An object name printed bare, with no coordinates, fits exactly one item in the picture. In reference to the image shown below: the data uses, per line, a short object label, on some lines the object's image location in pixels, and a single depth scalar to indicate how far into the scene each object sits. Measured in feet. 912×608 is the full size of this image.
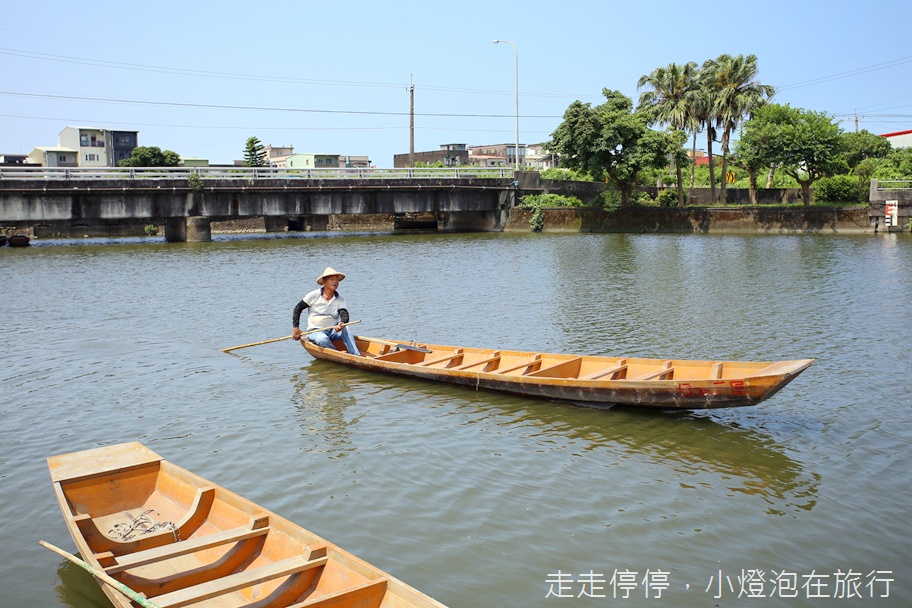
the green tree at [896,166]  178.70
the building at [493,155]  367.86
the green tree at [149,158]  275.59
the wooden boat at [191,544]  20.61
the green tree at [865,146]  206.49
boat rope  25.93
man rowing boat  51.42
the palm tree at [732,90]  176.14
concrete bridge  148.56
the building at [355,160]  364.17
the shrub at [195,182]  159.63
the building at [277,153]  382.01
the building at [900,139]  225.56
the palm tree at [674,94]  180.05
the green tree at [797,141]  161.79
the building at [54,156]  294.46
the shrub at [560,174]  221.05
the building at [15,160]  317.54
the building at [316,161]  330.95
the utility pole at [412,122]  227.61
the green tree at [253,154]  277.85
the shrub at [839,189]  173.68
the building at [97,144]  299.17
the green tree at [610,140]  171.01
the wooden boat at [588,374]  35.58
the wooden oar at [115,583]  19.39
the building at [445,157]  342.64
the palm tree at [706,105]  177.60
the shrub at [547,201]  186.39
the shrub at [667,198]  187.52
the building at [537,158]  368.42
